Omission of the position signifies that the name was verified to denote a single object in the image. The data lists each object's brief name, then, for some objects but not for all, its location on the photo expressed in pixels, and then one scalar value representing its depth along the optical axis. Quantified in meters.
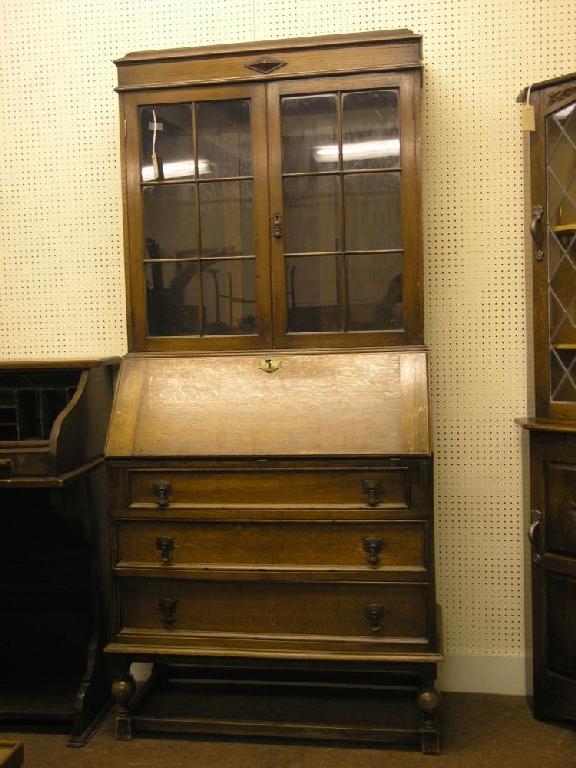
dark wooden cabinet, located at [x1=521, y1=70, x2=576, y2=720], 2.81
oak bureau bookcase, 2.69
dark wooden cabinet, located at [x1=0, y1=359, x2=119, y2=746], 2.82
